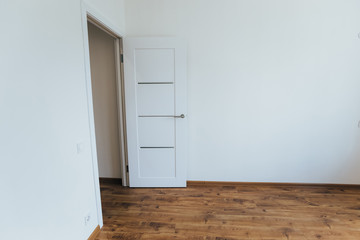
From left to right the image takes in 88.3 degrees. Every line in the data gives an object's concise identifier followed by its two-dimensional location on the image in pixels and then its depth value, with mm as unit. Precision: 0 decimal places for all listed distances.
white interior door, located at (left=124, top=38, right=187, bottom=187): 2406
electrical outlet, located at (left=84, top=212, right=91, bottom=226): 1668
